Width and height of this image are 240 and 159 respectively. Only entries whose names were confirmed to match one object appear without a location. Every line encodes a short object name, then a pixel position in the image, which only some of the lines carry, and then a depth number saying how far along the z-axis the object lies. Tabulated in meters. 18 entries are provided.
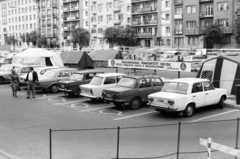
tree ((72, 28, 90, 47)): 83.06
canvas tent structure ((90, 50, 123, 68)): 39.06
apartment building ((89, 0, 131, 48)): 77.81
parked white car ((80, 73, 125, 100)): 18.75
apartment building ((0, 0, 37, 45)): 109.81
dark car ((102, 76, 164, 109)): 16.64
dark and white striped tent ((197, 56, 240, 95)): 19.42
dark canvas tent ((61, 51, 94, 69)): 34.84
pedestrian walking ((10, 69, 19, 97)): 22.02
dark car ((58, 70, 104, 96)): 20.67
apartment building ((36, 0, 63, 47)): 98.88
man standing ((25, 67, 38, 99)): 21.10
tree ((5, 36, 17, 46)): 106.73
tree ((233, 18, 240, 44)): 52.89
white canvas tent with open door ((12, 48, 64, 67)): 34.38
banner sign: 20.02
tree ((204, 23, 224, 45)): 55.84
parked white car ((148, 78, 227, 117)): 14.70
